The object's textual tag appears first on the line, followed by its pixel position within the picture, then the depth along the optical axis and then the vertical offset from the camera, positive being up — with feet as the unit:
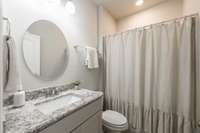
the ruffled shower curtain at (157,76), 4.91 -0.45
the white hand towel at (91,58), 6.73 +0.56
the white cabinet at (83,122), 3.10 -1.72
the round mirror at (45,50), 4.47 +0.75
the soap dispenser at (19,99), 3.66 -1.00
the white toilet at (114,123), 5.39 -2.64
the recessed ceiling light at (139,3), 7.95 +4.53
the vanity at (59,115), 2.64 -1.28
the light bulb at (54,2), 5.04 +2.94
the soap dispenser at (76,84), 6.21 -0.92
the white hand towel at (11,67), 3.03 +0.01
